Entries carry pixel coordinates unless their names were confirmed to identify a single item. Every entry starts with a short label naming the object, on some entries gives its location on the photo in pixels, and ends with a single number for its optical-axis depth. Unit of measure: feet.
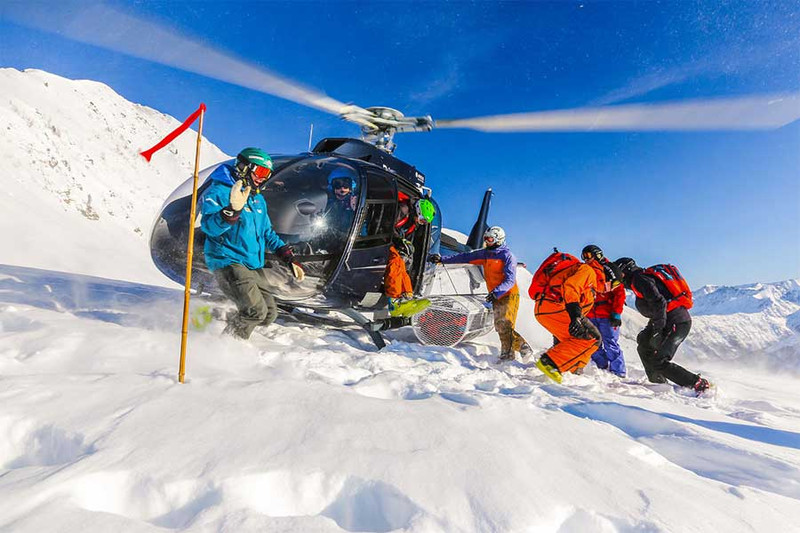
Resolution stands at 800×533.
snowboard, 16.12
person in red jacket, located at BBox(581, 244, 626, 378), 16.16
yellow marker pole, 8.13
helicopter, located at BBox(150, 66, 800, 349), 13.03
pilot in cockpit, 13.85
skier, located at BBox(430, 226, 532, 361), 16.76
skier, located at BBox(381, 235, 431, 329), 16.22
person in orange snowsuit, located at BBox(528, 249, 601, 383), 13.76
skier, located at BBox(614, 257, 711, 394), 15.10
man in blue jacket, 10.53
